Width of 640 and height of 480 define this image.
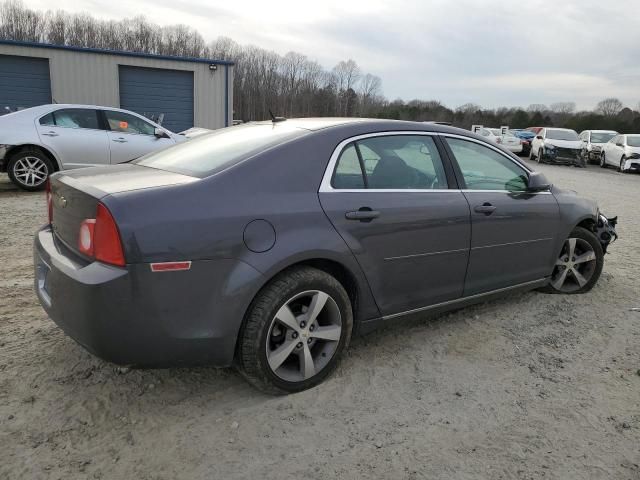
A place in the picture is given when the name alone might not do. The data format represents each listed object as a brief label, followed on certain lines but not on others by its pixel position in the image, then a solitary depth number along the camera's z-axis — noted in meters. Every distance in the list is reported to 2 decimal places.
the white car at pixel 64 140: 8.39
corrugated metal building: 17.77
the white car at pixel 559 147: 22.39
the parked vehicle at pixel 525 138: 28.16
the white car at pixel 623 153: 20.48
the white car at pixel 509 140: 26.41
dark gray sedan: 2.33
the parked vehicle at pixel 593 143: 23.77
